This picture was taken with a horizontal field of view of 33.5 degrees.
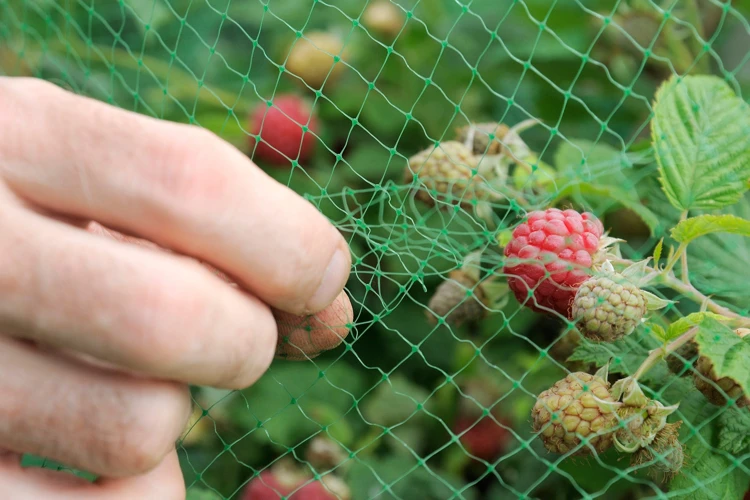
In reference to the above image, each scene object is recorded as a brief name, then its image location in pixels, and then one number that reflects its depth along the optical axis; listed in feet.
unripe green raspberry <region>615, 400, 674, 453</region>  0.76
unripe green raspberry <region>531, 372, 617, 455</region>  0.77
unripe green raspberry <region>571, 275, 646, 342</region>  0.75
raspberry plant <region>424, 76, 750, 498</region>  0.76
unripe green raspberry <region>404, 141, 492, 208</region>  0.92
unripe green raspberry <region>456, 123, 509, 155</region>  0.97
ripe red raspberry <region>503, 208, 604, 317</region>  0.80
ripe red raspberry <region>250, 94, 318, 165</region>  1.42
